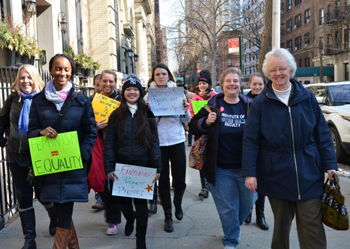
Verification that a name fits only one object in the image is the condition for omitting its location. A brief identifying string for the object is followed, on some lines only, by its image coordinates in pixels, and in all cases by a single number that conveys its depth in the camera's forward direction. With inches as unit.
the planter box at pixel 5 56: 312.7
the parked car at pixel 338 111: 311.1
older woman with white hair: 113.1
